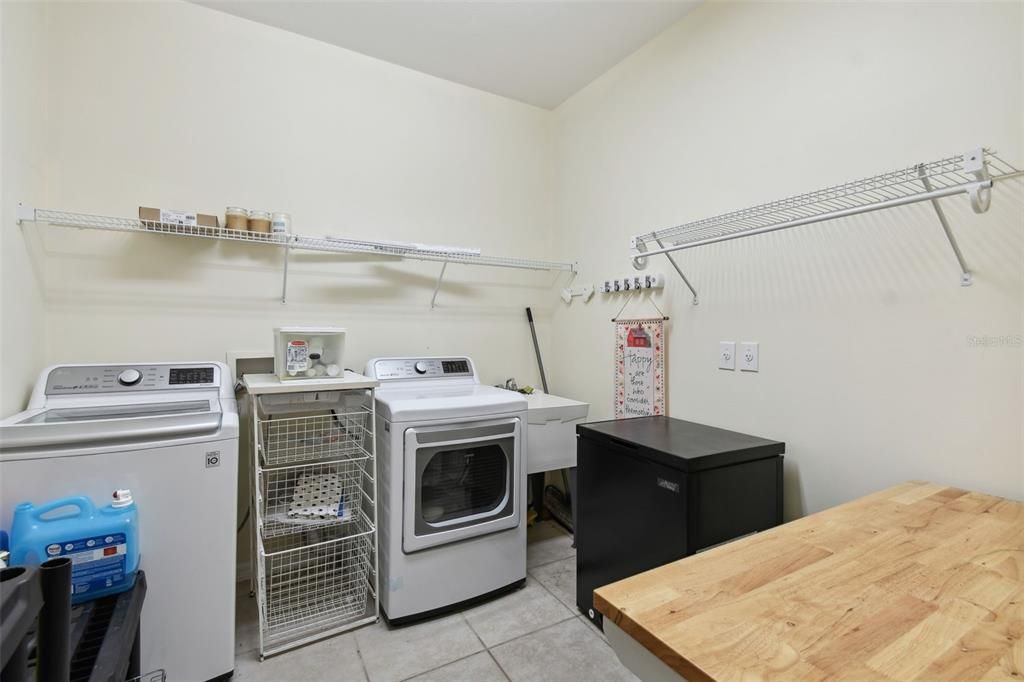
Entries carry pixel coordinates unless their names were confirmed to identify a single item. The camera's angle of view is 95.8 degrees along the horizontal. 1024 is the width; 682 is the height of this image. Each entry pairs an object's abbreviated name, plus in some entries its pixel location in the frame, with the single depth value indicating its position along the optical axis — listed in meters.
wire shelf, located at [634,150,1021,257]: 1.29
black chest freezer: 1.54
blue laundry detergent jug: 1.21
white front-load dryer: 1.95
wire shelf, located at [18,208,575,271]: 1.89
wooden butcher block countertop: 0.63
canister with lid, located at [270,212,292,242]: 2.27
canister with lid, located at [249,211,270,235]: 2.23
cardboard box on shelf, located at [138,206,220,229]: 1.99
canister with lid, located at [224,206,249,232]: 2.18
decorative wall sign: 2.43
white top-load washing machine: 1.37
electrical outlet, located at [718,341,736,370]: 2.08
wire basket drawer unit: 1.93
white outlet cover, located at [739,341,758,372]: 1.99
